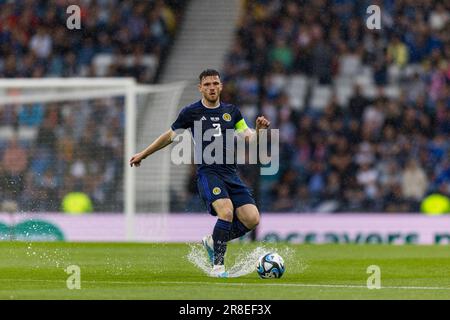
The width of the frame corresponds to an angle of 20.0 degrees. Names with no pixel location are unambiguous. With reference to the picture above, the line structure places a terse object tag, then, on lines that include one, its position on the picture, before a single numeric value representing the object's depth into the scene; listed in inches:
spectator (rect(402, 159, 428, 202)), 976.9
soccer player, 532.7
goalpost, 930.7
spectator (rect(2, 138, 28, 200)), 915.4
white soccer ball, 527.8
